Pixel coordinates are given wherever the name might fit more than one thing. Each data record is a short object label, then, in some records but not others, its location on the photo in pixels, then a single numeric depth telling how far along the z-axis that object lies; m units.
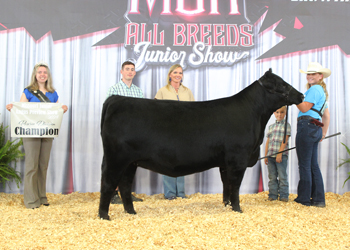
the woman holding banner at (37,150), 4.26
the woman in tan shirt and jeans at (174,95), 4.84
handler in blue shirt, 4.09
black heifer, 3.14
